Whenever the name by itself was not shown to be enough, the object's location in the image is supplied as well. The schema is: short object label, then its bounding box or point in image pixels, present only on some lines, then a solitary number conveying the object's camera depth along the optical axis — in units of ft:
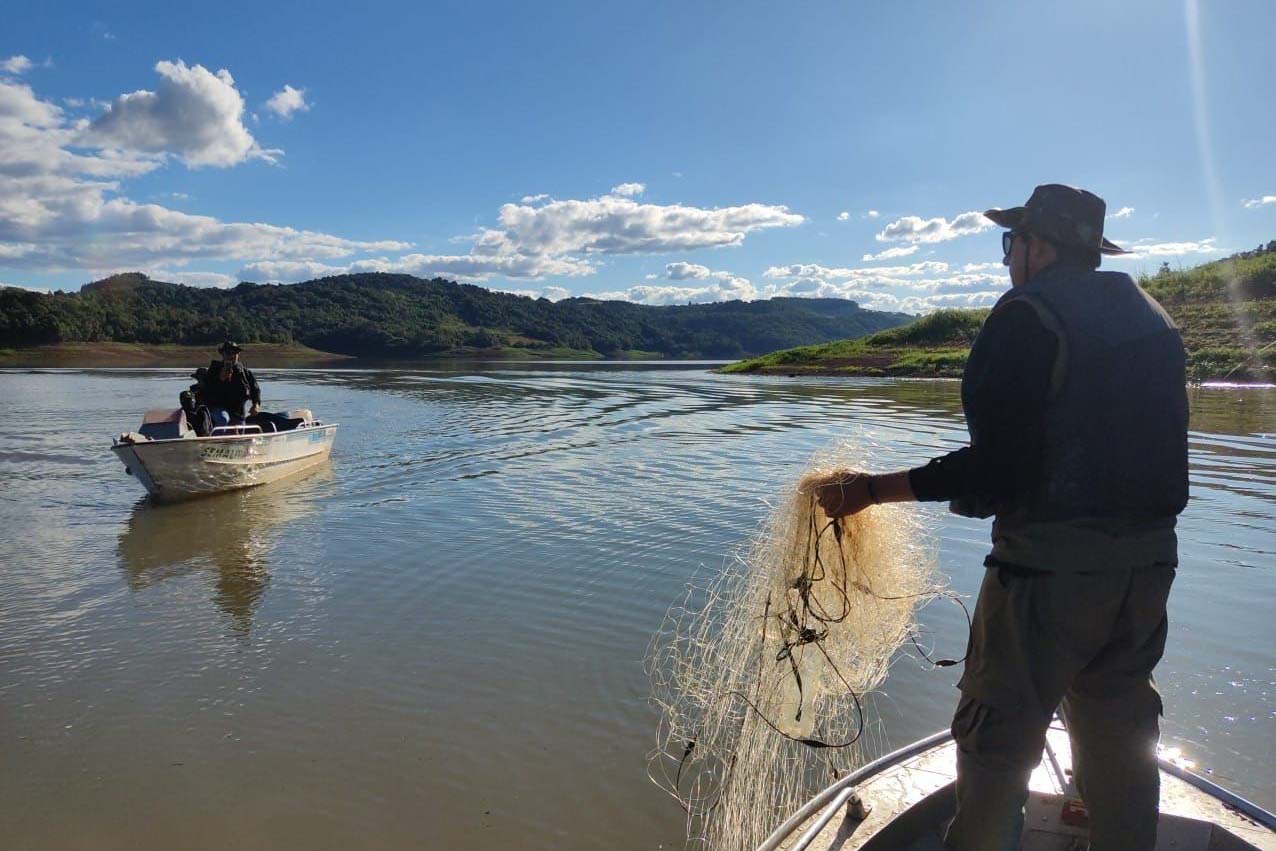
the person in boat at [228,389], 44.45
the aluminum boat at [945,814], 9.66
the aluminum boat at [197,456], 39.45
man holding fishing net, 7.78
